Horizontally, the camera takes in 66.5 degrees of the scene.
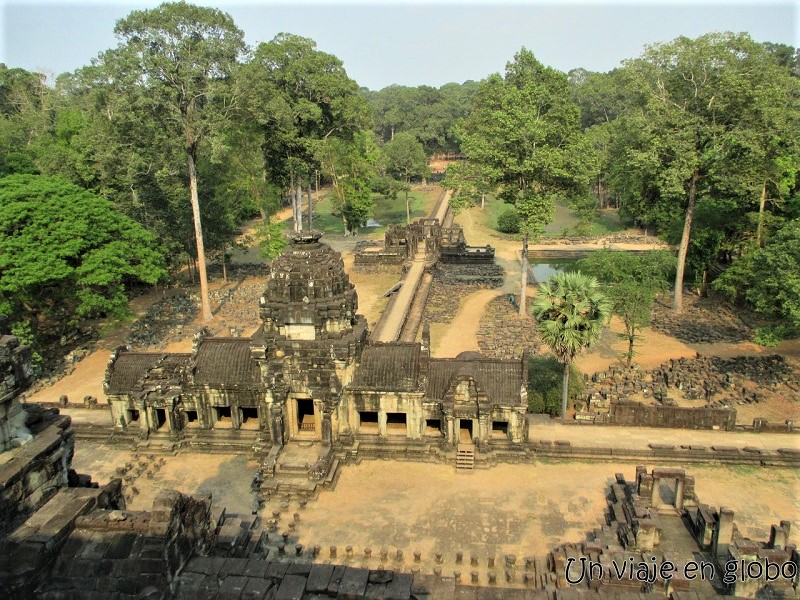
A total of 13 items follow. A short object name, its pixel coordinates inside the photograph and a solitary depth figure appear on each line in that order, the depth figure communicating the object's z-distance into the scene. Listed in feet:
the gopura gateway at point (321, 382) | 81.10
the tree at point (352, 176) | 211.61
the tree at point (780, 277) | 96.17
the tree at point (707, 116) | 123.03
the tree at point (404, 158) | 313.53
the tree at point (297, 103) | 152.76
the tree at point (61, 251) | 103.86
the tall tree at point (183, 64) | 118.32
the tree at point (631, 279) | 112.78
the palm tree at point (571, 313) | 84.38
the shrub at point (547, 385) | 96.63
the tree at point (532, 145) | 127.13
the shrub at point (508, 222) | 236.63
